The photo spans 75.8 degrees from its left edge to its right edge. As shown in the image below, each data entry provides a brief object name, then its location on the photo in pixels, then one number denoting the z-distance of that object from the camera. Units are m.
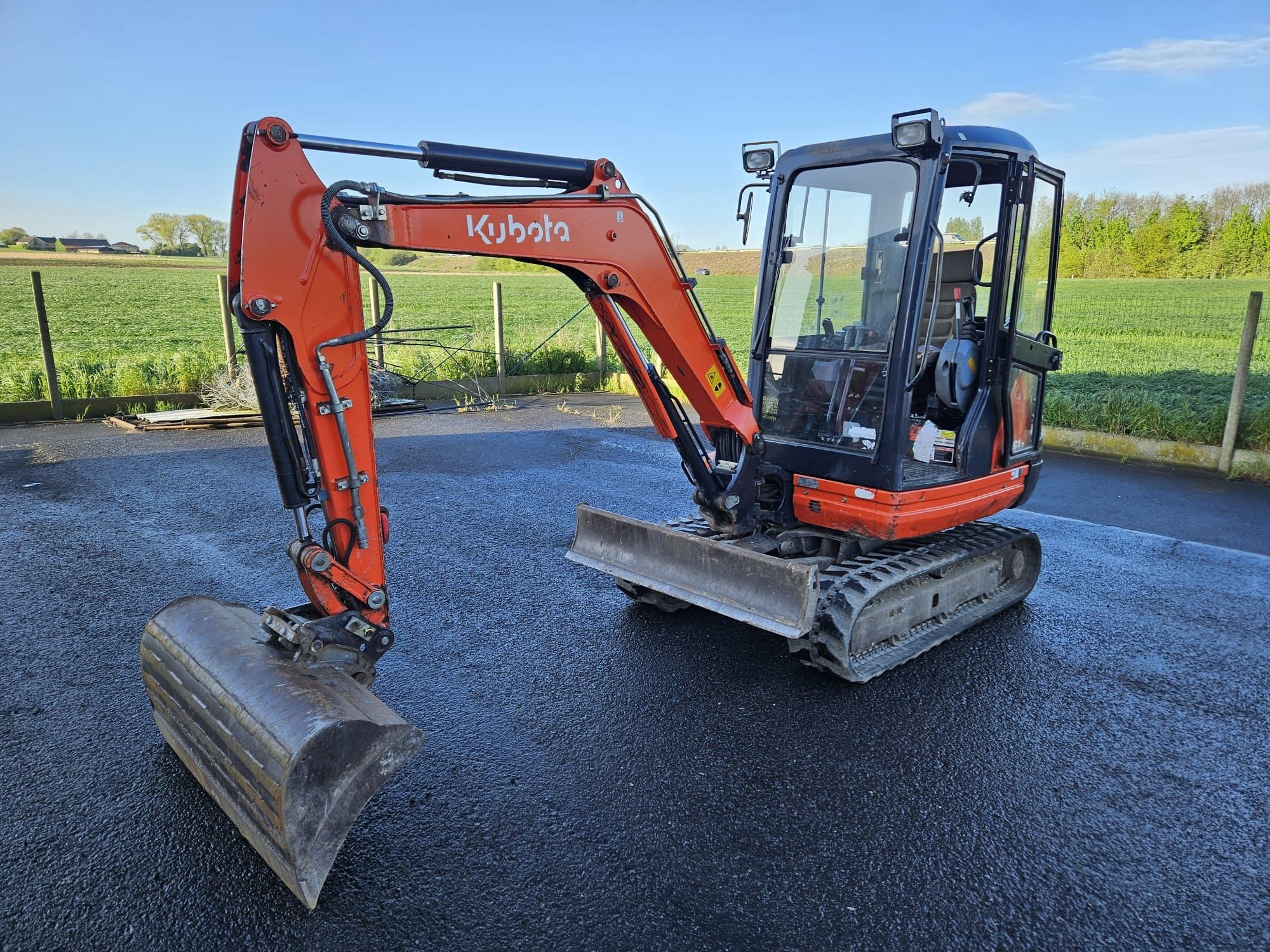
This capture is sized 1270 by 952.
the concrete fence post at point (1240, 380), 8.83
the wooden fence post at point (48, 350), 11.35
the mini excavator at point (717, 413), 3.02
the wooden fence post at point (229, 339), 12.07
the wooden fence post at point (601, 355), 15.77
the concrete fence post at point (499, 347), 14.45
